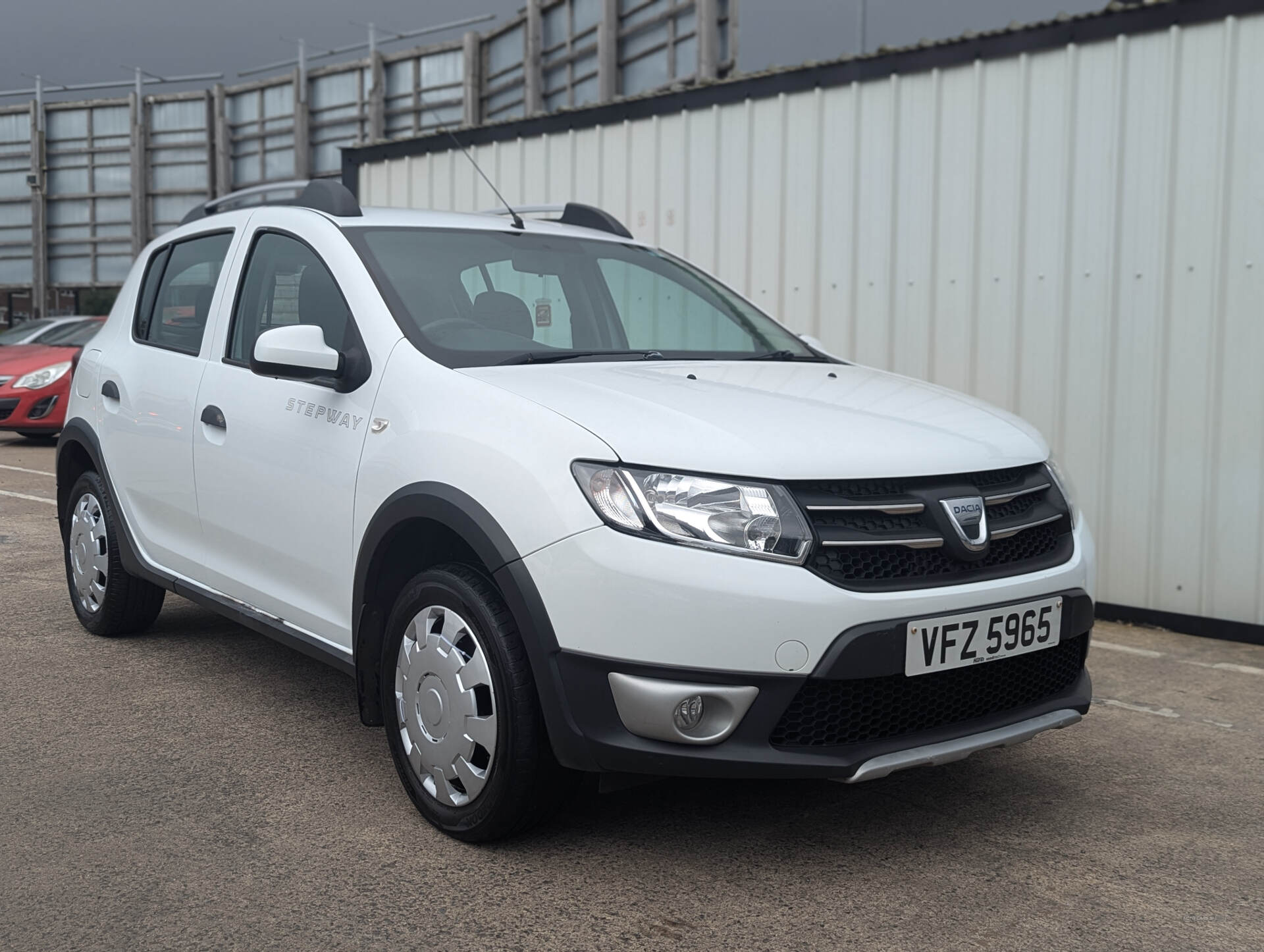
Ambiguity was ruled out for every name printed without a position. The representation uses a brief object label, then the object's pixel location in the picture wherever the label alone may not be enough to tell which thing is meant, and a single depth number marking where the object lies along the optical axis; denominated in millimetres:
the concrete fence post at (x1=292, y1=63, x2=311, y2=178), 32188
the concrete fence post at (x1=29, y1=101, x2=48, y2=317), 35969
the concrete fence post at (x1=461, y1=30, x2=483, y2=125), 27391
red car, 12656
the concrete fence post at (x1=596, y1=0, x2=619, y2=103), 18469
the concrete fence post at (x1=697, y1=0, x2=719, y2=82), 15305
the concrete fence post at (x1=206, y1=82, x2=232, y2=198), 34375
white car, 2674
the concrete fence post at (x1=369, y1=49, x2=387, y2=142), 30469
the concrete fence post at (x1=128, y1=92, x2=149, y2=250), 35156
